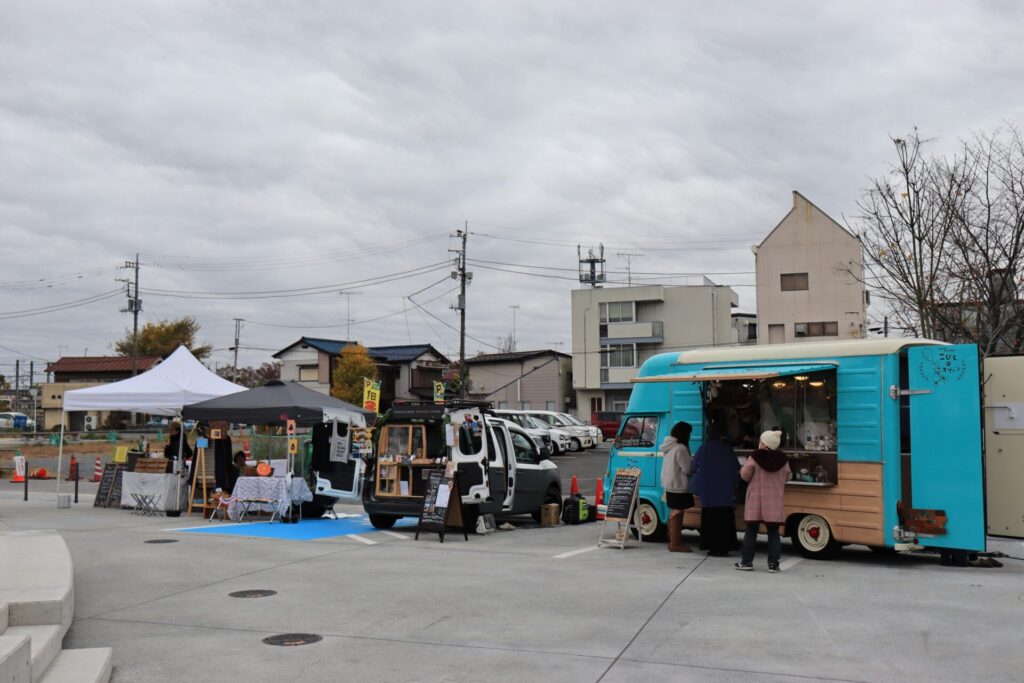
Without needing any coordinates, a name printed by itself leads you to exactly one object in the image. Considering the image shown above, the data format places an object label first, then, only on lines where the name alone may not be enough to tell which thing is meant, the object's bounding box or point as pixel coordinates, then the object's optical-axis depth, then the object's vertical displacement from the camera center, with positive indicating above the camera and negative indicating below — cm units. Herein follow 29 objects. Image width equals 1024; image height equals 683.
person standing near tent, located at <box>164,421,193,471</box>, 1869 -30
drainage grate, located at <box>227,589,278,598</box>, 935 -168
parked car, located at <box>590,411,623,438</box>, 4312 +53
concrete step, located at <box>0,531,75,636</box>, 678 -131
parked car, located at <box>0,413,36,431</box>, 7138 +26
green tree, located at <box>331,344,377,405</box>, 6500 +400
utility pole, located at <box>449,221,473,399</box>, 4153 +729
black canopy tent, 1678 +37
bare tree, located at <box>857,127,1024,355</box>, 1742 +351
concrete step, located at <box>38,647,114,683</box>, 596 -161
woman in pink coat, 1107 -70
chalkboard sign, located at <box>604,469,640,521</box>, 1315 -87
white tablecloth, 1789 -118
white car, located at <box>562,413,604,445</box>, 3944 +5
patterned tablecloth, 1677 -114
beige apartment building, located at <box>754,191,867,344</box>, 4897 +830
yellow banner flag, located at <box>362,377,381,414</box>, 1795 +66
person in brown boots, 1258 -63
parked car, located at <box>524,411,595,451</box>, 3828 +19
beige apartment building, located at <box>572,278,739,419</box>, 5747 +661
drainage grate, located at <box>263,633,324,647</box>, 730 -167
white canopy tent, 1845 +69
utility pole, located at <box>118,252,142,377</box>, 6481 +866
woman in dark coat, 1196 -67
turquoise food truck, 1092 +10
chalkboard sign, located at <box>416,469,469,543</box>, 1405 -113
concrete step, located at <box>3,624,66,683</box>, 597 -146
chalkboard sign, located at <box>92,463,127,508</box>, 1933 -126
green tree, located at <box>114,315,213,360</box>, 8019 +767
